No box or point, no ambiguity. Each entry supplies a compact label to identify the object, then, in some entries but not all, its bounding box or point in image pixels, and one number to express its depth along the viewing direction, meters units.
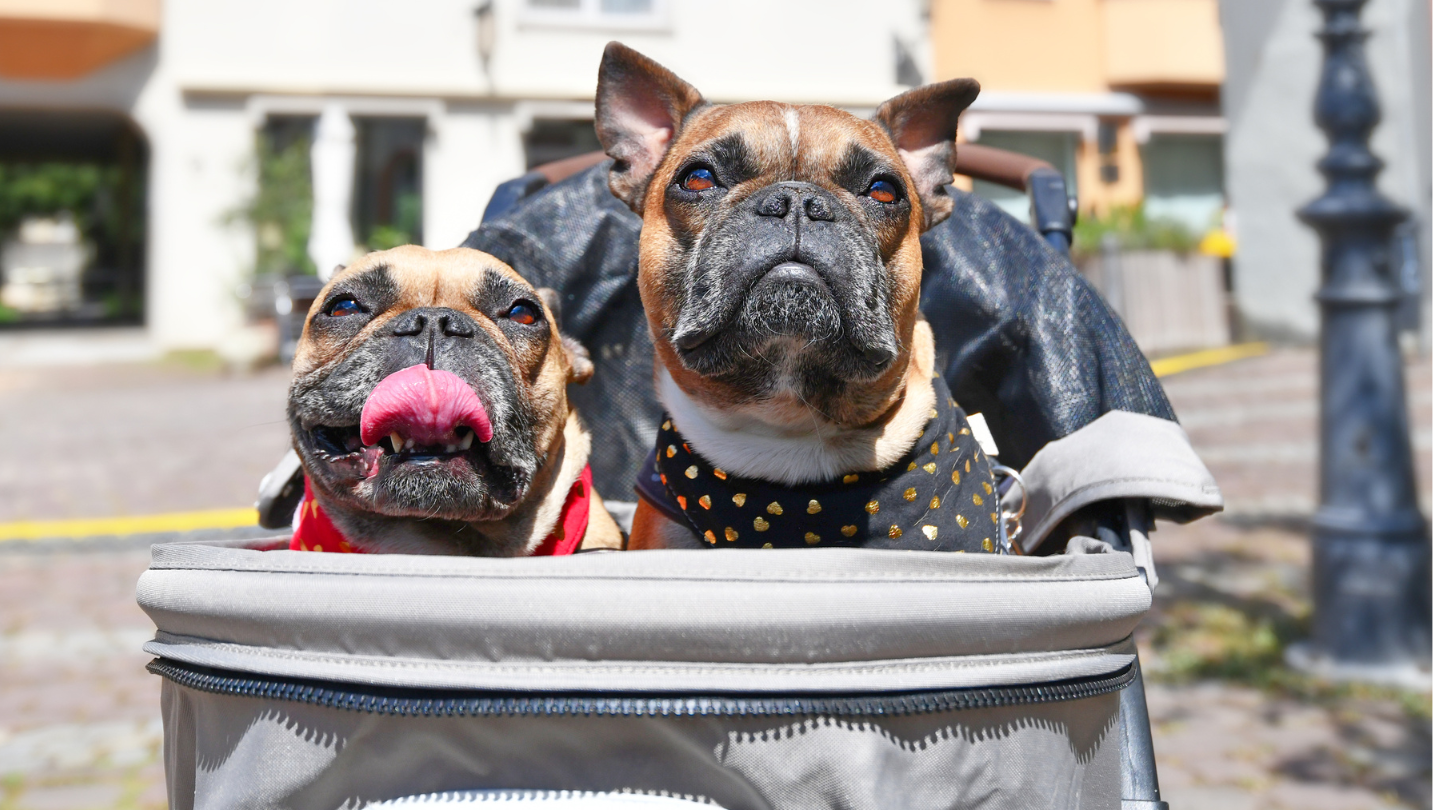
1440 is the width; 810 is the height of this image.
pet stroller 0.62
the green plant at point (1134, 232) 5.02
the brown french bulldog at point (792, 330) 0.80
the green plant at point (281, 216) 5.71
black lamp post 1.59
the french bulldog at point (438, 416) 0.78
